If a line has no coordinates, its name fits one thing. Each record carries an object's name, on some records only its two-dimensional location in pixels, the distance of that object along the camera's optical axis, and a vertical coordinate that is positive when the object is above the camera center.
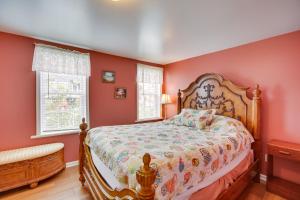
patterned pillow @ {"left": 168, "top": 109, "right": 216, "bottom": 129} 2.78 -0.35
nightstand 2.10 -1.11
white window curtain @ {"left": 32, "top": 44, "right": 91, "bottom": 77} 2.75 +0.73
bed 1.27 -0.55
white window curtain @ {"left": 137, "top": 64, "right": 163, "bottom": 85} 4.18 +0.70
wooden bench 2.16 -0.98
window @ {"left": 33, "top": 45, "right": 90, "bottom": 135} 2.81 +0.22
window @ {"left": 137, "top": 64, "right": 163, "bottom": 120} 4.21 +0.25
